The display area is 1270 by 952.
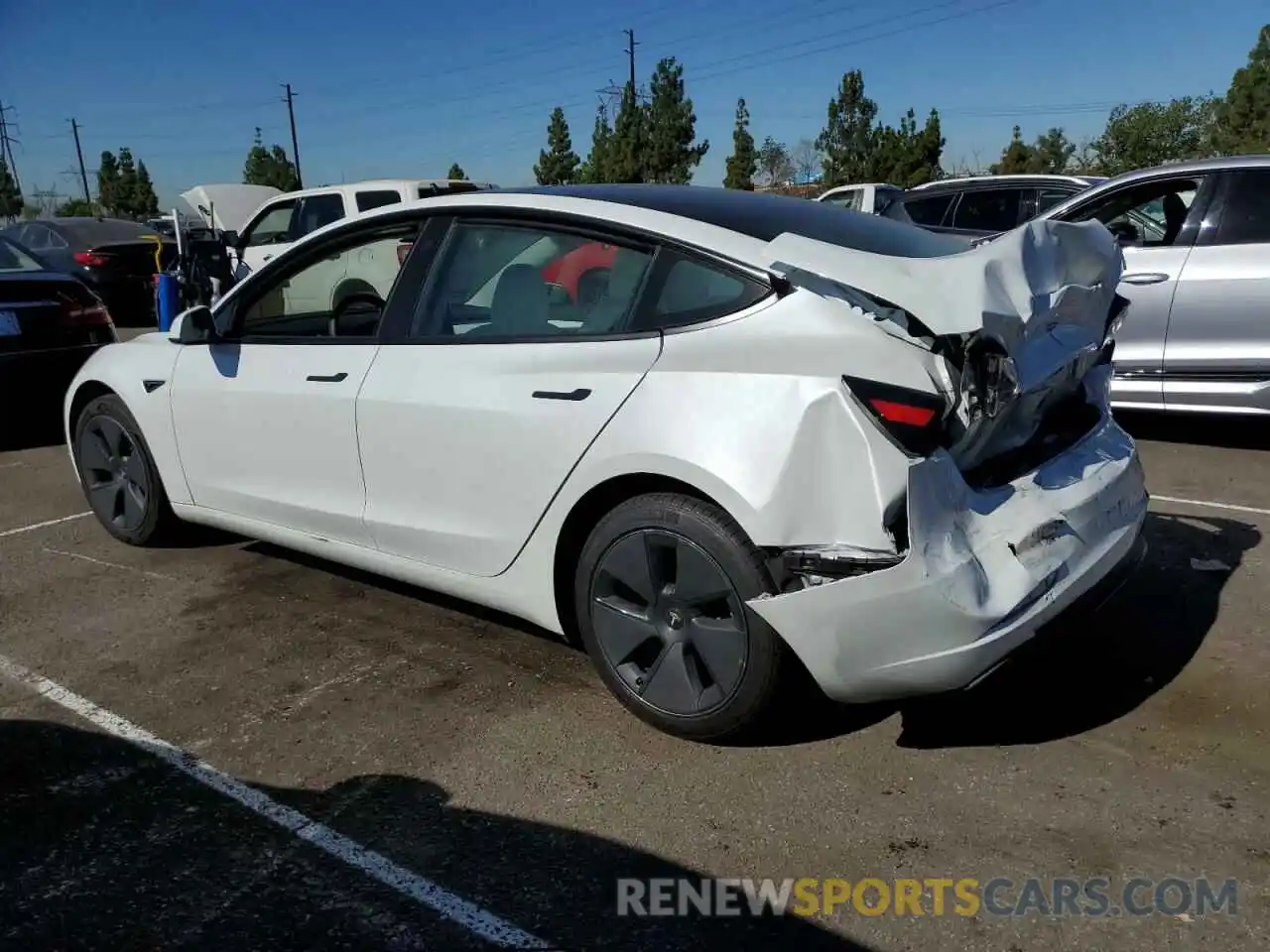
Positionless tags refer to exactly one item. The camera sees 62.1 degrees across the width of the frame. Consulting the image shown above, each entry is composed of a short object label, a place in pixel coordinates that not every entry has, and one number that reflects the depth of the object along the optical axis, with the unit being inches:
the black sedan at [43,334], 286.7
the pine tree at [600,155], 1636.3
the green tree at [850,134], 1441.9
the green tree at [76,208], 2520.4
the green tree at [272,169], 2209.6
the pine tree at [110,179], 2470.5
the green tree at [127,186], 2460.6
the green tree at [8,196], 2501.2
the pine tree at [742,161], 1565.0
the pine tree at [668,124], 1612.9
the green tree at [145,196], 2472.9
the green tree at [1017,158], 1343.5
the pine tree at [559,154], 1766.7
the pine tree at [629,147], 1600.6
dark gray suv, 443.2
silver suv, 240.2
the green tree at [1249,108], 1331.2
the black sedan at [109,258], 612.7
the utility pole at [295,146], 2296.3
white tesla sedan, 104.0
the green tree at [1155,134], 1882.4
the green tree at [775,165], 2465.6
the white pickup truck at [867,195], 606.9
